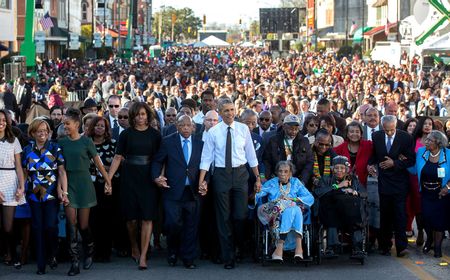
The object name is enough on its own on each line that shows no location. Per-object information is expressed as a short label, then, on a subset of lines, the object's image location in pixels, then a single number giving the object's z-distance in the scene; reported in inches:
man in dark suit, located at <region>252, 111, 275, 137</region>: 559.8
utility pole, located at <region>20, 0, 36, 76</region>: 1536.7
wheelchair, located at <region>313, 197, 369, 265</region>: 433.4
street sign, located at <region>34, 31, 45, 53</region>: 1785.2
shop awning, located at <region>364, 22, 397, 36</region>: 3535.4
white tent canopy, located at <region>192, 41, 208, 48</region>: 3615.2
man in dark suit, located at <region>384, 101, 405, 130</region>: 604.4
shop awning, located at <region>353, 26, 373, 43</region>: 3580.2
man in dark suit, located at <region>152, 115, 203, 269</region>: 431.5
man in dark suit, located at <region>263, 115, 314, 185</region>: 449.4
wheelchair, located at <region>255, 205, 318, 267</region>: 426.3
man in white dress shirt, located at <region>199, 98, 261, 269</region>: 434.3
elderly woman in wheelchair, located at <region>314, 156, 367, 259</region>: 434.9
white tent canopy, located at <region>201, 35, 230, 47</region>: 3550.7
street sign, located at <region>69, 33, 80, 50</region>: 2459.4
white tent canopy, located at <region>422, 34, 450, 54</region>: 1573.6
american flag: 2059.5
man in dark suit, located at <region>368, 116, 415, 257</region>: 462.0
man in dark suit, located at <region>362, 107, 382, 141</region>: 515.5
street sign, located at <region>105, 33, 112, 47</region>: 3262.8
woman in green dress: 418.3
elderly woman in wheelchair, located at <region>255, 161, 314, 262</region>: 421.7
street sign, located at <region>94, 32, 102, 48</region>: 2928.2
